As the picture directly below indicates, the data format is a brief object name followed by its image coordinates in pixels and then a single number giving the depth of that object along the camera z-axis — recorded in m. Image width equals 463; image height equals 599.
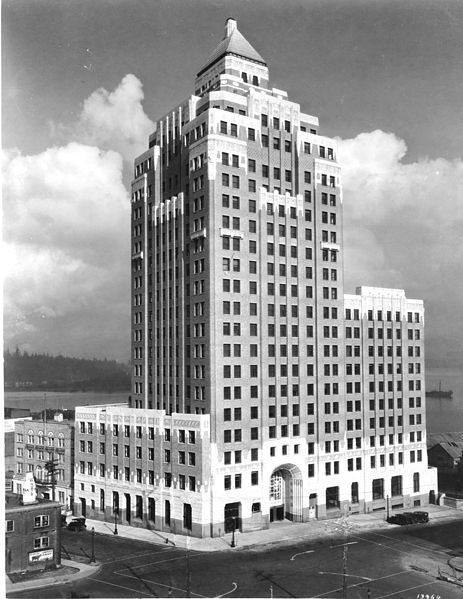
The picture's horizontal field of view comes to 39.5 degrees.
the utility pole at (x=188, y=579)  58.33
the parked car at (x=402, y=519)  85.94
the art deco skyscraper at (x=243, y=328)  81.25
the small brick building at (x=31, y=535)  59.69
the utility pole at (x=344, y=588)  56.64
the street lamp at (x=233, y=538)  71.19
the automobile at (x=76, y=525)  80.69
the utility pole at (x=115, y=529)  79.44
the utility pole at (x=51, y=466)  84.39
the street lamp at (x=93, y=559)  65.75
